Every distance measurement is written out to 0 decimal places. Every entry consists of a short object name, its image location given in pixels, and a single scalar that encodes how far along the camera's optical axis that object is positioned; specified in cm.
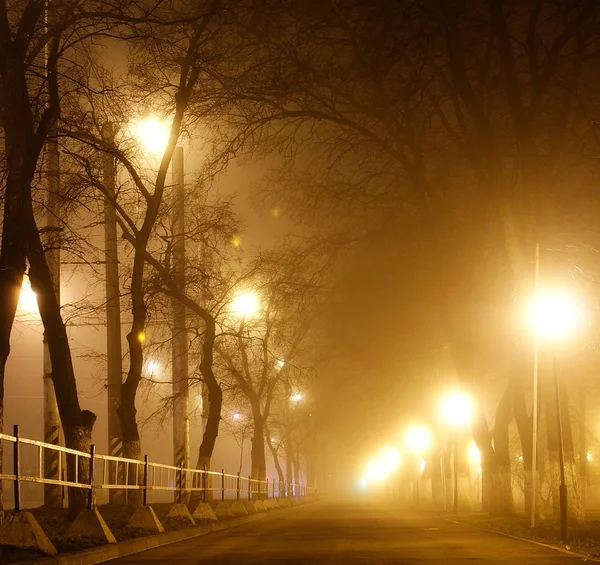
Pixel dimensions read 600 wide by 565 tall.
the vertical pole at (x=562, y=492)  1786
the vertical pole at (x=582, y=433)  3898
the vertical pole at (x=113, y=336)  2558
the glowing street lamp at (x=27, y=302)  2468
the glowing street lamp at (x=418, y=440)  5600
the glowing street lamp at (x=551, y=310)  1942
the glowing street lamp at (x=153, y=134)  2259
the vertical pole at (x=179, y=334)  2741
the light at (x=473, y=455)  7289
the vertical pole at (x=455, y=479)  3553
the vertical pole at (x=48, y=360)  1832
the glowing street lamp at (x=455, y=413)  3441
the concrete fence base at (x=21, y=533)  1152
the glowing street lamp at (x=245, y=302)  3519
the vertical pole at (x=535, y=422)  2052
